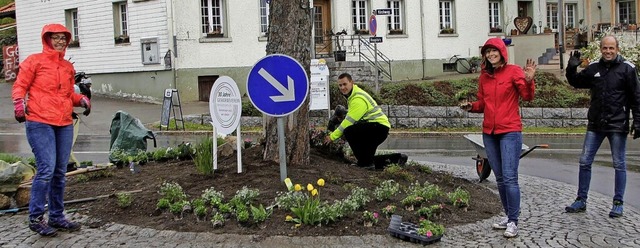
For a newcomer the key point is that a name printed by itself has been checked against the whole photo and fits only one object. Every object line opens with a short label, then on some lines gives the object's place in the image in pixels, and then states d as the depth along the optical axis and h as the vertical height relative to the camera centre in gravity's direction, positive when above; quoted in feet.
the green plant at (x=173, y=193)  26.14 -3.38
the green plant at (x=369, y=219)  24.03 -4.08
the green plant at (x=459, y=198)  27.12 -4.03
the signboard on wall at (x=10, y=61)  116.67 +5.39
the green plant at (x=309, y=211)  23.68 -3.73
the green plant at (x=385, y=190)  26.81 -3.68
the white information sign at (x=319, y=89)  63.36 -0.21
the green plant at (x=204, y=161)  29.83 -2.67
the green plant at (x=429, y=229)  22.76 -4.26
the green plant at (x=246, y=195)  25.29 -3.42
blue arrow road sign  27.22 +0.10
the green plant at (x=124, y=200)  26.55 -3.61
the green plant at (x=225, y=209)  24.52 -3.69
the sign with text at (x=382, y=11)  73.77 +6.80
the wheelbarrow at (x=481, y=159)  35.17 -3.54
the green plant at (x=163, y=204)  25.70 -3.64
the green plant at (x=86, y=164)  36.13 -3.20
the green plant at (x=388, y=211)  25.03 -4.02
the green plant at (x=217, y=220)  23.77 -3.93
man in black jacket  27.68 -0.91
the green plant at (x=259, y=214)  23.79 -3.80
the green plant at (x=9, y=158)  36.91 -2.90
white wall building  93.09 +7.05
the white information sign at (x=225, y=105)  30.55 -0.60
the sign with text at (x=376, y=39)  76.99 +4.38
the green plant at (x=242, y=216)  23.76 -3.82
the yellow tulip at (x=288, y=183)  26.01 -3.20
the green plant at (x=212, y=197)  25.17 -3.45
